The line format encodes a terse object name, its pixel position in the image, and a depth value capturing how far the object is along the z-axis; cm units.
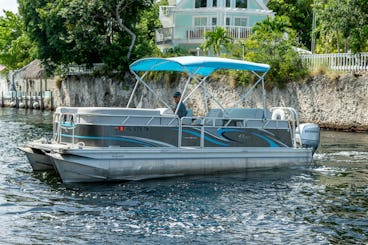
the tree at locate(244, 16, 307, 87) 3603
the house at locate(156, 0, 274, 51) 5166
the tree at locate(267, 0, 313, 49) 5784
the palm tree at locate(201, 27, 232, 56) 4462
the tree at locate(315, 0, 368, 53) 3316
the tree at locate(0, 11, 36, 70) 7444
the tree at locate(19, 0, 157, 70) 4847
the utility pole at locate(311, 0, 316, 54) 3945
